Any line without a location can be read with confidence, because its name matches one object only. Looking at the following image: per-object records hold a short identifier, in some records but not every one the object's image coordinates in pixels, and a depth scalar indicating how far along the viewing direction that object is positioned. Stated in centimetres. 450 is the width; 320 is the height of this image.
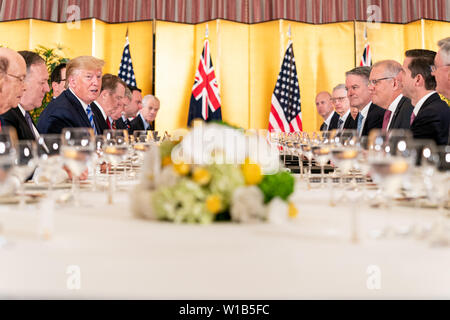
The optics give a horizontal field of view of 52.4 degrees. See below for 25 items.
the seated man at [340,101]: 751
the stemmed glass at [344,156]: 167
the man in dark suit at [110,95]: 601
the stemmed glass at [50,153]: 159
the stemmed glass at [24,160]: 154
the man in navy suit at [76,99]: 400
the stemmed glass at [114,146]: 192
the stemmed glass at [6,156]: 110
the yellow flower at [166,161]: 131
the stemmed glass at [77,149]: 152
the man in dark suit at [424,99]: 330
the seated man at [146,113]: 812
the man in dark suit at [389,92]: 440
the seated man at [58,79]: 599
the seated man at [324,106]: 847
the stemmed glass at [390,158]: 117
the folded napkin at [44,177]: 214
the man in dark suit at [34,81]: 450
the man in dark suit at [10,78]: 329
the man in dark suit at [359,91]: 616
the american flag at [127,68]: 870
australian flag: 872
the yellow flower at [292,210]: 123
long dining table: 78
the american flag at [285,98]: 869
